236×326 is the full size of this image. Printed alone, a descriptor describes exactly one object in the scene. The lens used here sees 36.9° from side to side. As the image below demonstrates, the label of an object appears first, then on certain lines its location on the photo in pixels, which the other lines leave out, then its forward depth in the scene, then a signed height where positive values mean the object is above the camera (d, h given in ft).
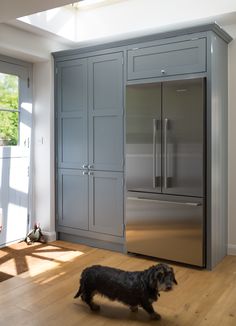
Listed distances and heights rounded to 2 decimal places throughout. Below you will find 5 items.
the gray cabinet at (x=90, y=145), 12.98 +0.44
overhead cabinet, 11.16 +3.22
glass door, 13.69 +0.38
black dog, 7.97 -2.98
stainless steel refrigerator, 11.08 -0.45
